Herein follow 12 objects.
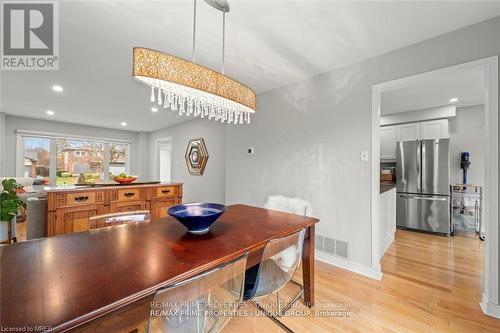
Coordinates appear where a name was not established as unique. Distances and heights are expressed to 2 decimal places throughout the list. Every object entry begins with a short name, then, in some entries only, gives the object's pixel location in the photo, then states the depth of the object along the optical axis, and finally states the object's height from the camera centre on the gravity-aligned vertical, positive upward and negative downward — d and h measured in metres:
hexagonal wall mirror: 4.84 +0.23
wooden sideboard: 2.27 -0.48
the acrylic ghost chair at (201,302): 0.70 -0.55
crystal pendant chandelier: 1.09 +0.50
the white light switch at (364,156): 2.28 +0.12
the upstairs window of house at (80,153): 5.83 +0.35
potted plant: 2.49 -0.45
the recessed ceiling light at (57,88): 3.14 +1.21
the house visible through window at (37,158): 5.00 +0.17
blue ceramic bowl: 1.25 -0.34
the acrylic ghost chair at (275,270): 1.19 -0.72
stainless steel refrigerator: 3.47 -0.33
